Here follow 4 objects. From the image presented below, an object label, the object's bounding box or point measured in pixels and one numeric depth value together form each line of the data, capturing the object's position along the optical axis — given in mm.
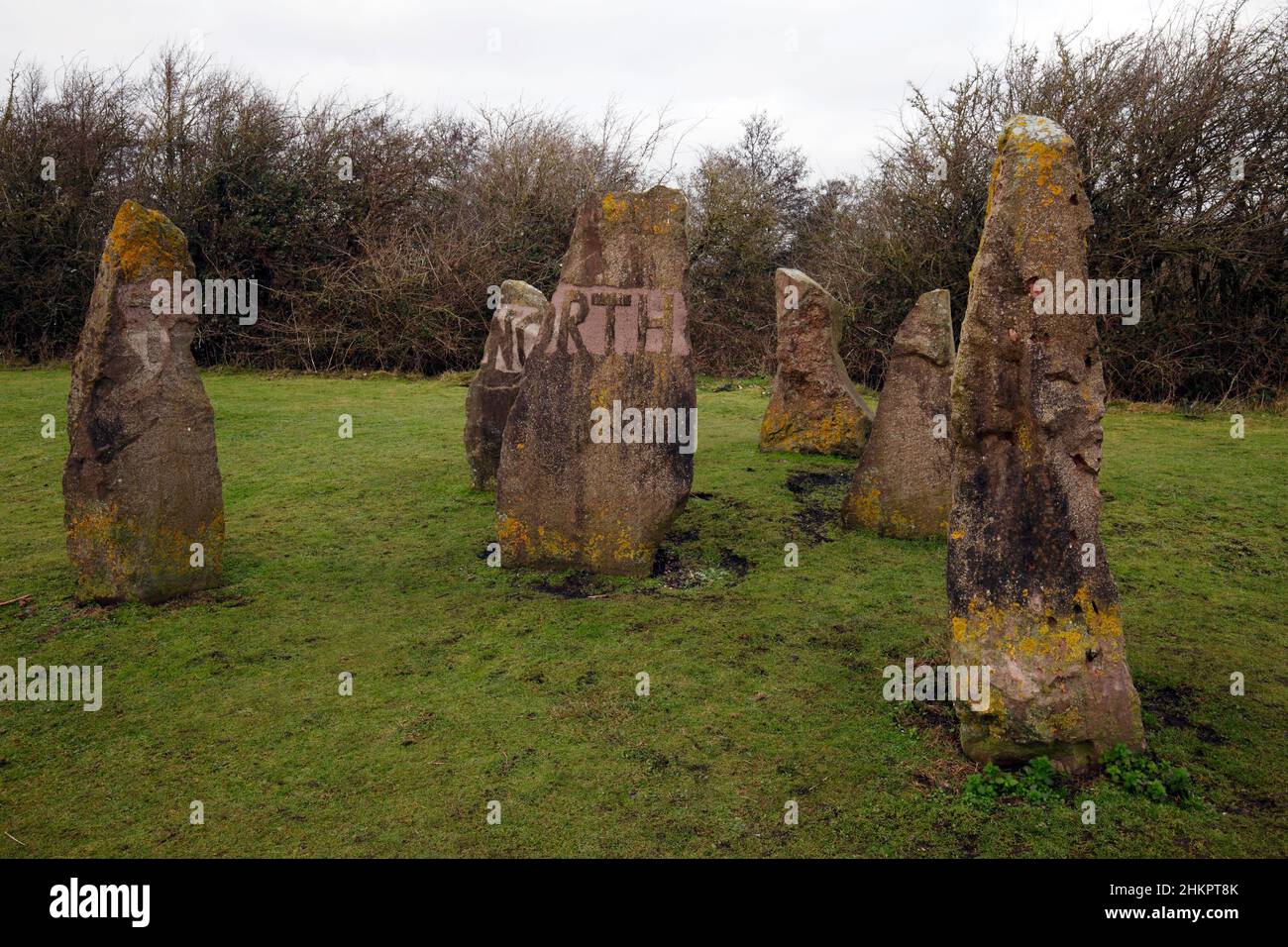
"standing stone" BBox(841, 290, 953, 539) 6805
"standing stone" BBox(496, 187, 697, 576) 5996
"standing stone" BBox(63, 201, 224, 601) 5184
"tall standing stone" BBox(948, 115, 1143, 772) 3615
